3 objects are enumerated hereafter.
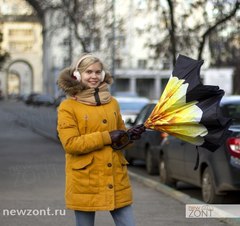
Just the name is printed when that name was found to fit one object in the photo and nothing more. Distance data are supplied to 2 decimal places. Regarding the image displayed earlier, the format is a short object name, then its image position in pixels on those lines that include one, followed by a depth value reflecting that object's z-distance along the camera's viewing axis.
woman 7.28
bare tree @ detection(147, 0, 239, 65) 30.38
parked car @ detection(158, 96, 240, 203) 13.37
